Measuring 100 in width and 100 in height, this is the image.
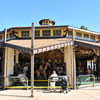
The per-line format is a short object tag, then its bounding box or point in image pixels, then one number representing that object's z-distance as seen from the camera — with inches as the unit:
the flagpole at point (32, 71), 348.4
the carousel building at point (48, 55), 452.3
